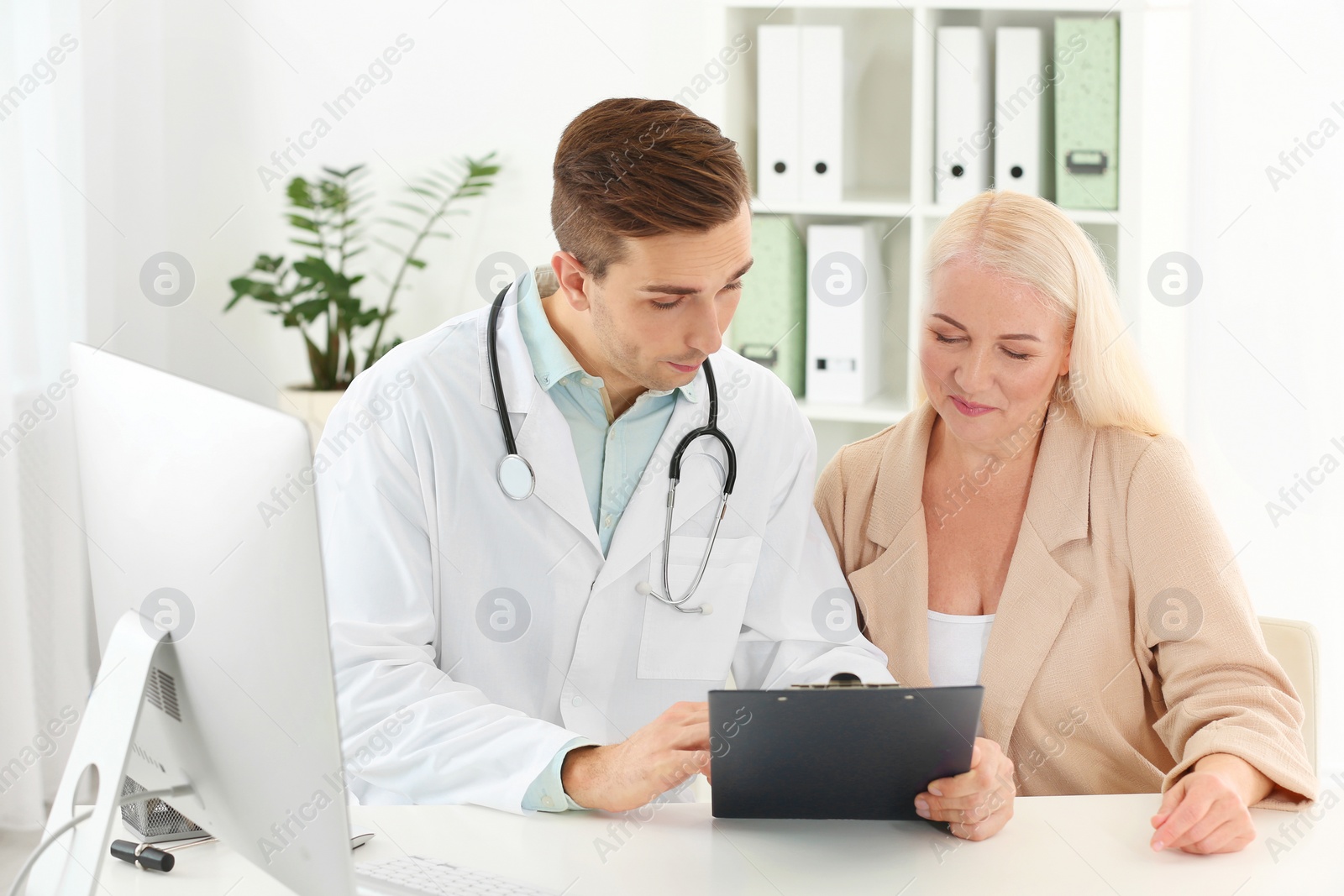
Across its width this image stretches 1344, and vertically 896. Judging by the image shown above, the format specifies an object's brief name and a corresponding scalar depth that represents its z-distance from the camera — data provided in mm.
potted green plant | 2914
